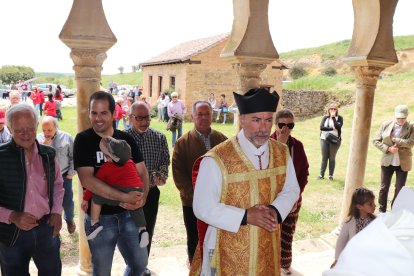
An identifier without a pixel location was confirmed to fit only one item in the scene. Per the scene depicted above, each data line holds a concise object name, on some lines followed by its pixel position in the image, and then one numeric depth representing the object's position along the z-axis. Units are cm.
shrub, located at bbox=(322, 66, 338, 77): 4603
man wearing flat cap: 609
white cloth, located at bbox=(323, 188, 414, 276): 97
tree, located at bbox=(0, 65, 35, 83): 6026
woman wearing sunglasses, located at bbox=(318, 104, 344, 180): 854
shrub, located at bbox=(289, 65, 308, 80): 5093
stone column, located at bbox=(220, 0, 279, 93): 406
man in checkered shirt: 363
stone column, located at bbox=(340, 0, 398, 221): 474
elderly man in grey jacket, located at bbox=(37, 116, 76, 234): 463
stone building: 2095
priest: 243
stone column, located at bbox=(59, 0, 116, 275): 328
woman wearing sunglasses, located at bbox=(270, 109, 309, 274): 390
